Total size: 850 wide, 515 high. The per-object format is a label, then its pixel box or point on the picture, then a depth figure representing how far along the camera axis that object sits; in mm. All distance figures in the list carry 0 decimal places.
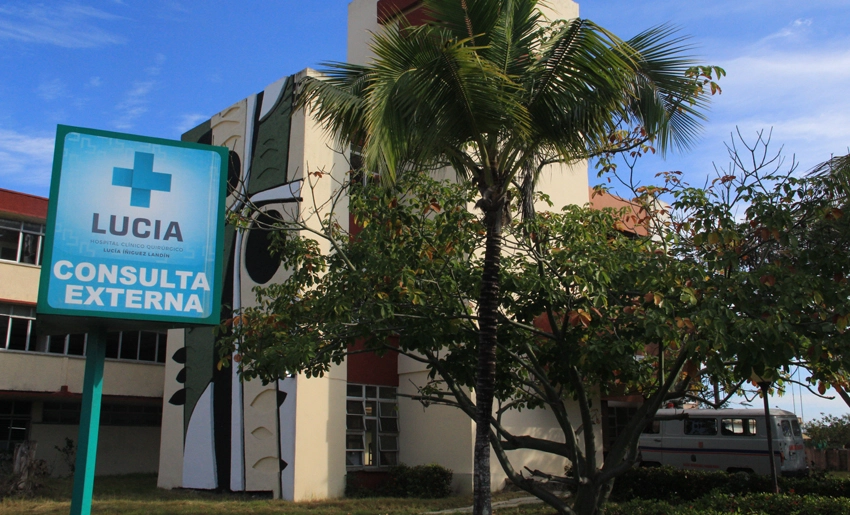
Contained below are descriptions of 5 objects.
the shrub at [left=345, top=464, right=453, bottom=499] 18109
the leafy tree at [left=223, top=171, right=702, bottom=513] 10430
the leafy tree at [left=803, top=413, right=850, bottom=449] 36469
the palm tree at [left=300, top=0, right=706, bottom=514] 8727
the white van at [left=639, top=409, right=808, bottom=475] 21781
